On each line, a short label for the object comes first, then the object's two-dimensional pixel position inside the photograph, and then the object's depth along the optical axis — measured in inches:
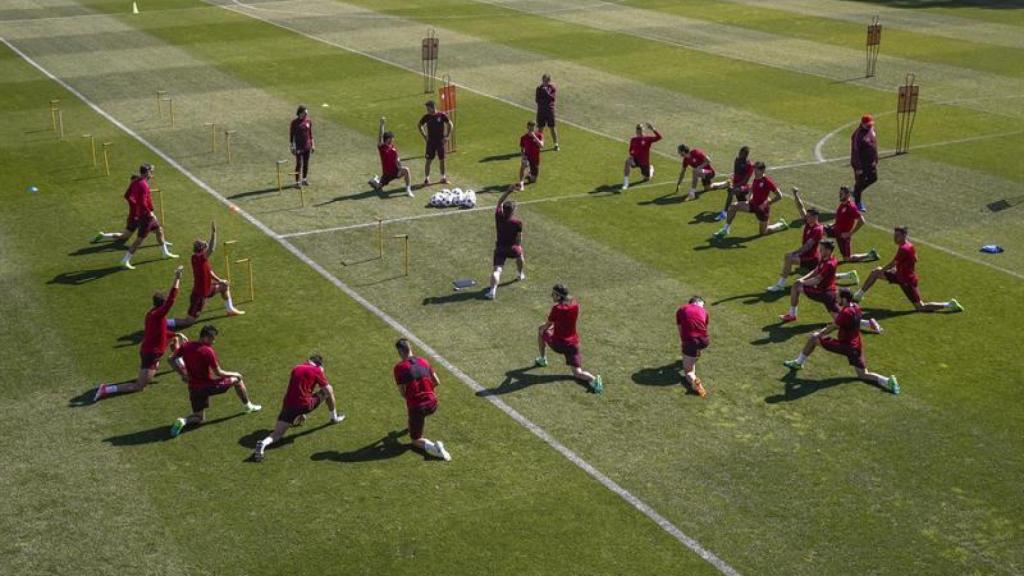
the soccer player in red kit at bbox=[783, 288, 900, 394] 799.1
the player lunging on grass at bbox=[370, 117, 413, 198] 1226.6
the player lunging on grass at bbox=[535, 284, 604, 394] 799.1
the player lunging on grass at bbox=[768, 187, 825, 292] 975.6
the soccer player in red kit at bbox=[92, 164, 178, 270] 1035.3
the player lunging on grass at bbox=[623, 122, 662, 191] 1270.1
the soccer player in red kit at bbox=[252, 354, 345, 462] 711.7
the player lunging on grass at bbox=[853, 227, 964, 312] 935.7
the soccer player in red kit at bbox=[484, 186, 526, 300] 960.9
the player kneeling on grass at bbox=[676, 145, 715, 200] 1234.7
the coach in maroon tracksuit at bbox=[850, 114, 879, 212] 1196.5
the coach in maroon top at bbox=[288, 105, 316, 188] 1240.2
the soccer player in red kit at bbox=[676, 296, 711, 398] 802.8
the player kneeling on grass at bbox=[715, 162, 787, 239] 1113.4
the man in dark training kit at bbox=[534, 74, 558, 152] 1427.4
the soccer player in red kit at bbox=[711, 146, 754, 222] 1143.6
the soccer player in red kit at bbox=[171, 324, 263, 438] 730.8
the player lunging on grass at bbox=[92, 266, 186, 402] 784.9
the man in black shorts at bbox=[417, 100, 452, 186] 1253.7
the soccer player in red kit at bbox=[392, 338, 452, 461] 705.6
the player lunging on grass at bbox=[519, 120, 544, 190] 1256.8
